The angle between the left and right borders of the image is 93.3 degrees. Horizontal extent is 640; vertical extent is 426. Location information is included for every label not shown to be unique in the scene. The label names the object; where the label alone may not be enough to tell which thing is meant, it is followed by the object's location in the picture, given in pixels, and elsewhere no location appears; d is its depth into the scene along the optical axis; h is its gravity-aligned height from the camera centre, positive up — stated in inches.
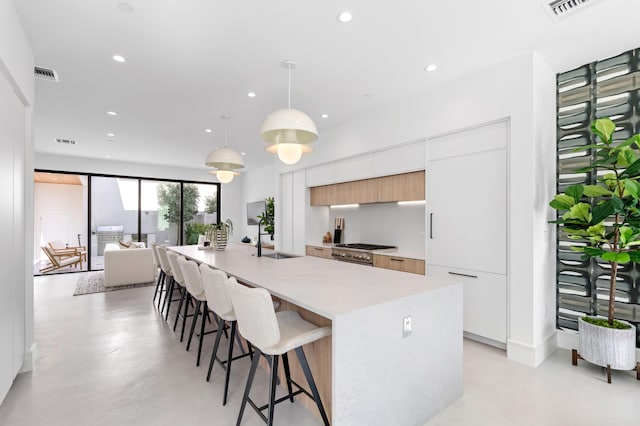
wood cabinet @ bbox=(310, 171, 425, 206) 151.5 +13.4
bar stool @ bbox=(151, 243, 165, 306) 174.9 -39.5
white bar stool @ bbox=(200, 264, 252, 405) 82.7 -24.8
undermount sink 137.1 -19.7
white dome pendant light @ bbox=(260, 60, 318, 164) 93.8 +27.0
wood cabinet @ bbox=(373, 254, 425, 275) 146.3 -25.8
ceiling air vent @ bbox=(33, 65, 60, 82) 119.3 +56.6
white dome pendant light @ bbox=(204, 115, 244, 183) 145.3 +25.8
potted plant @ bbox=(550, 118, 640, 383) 90.5 -4.6
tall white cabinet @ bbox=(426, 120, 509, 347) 117.5 -2.4
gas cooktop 181.6 -20.7
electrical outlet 69.5 -26.2
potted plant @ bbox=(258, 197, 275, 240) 302.2 -3.0
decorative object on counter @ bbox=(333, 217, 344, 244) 218.5 -12.4
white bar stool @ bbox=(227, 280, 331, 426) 63.0 -27.2
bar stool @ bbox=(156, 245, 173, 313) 153.7 -25.2
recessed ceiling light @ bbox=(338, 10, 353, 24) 87.0 +57.7
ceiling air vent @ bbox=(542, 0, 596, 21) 82.9 +58.0
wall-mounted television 336.2 +3.4
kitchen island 60.3 -28.9
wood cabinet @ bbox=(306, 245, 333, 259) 202.4 -26.7
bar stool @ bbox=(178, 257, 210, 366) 103.7 -24.6
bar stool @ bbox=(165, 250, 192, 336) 127.4 -25.3
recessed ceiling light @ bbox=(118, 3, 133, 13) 83.4 +57.6
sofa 222.1 -40.7
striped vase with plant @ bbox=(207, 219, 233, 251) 166.4 -12.4
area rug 212.4 -55.1
